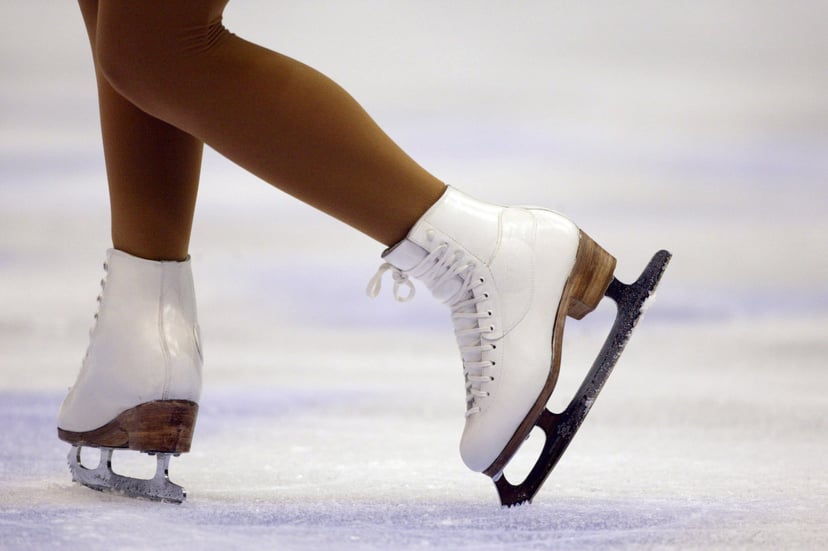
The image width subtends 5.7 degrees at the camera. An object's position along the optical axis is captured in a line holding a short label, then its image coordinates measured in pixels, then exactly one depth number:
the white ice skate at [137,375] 8.30
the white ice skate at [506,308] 8.25
